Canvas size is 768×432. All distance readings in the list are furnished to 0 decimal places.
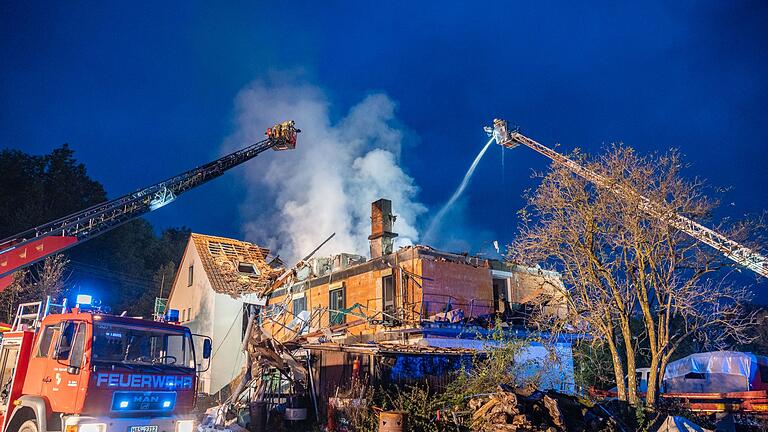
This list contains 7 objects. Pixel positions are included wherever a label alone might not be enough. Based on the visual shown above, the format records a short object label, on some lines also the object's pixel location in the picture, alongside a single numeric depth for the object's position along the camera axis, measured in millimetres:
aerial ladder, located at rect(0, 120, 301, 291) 17266
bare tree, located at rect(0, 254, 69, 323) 25625
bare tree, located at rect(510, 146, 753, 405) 14609
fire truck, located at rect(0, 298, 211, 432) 9773
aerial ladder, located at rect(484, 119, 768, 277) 14812
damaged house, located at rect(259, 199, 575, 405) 16500
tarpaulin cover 22000
